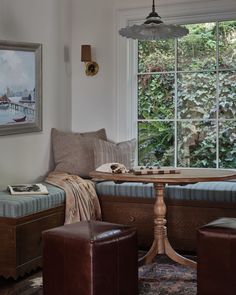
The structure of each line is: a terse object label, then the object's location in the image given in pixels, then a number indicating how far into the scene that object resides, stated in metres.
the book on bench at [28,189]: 4.16
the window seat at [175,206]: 4.41
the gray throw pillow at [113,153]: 5.02
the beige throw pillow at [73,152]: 5.11
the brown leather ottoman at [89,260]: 3.15
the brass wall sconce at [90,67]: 5.46
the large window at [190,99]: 5.08
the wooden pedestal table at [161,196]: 3.70
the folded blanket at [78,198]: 4.47
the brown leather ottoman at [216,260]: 3.23
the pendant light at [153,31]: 4.09
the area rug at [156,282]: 3.58
